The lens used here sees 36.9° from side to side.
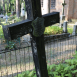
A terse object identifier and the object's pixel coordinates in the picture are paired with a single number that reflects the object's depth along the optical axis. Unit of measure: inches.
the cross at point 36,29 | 76.0
